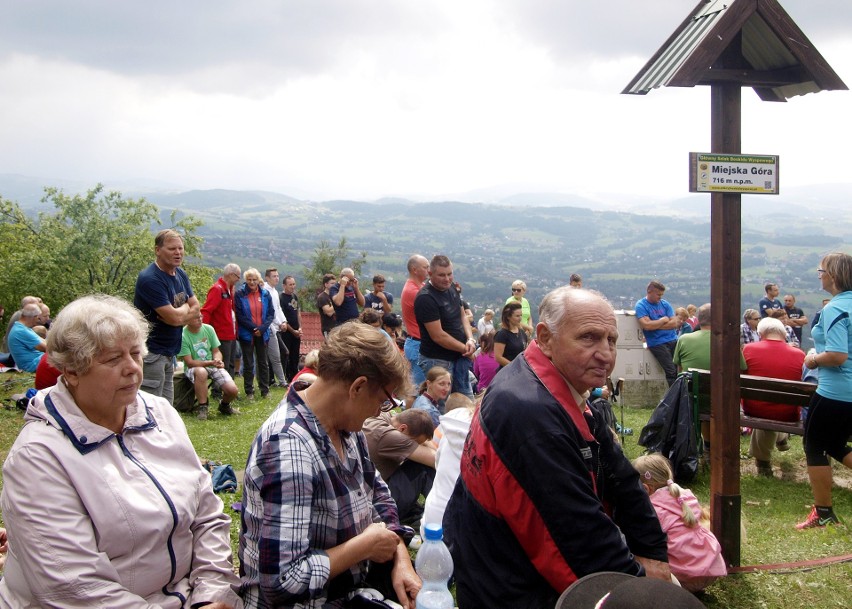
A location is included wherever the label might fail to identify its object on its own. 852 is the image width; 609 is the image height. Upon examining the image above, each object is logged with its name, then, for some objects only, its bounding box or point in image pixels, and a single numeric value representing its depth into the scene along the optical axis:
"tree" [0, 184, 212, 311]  28.86
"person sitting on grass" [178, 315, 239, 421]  8.97
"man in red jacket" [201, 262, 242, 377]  9.82
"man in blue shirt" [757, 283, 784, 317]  15.01
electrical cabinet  11.48
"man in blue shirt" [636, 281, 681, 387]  11.12
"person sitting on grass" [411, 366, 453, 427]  6.59
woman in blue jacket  10.24
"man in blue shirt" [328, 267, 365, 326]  11.67
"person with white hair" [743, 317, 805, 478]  7.37
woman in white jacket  2.32
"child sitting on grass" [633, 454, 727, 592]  3.94
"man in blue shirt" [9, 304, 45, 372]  8.40
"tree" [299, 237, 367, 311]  43.22
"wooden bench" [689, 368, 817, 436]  6.62
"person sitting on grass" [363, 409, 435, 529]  4.84
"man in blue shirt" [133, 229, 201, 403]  5.80
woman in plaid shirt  2.30
